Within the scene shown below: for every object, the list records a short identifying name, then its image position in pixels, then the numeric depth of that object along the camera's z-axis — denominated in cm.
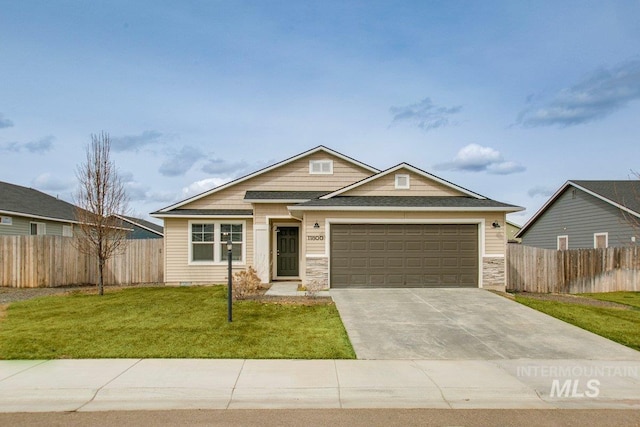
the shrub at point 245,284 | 1337
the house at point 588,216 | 1961
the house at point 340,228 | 1496
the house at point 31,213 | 2162
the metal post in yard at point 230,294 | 978
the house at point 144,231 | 3599
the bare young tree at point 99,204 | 1524
